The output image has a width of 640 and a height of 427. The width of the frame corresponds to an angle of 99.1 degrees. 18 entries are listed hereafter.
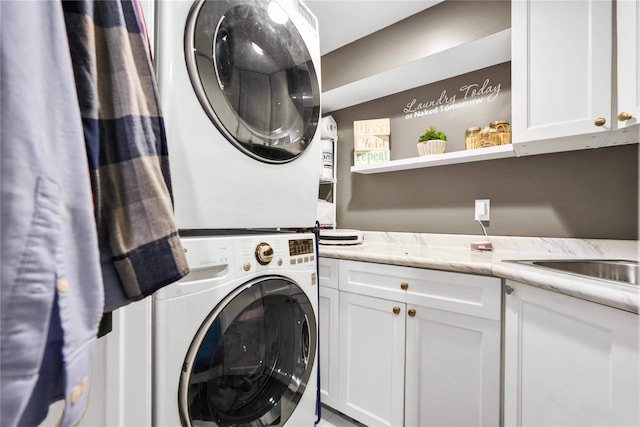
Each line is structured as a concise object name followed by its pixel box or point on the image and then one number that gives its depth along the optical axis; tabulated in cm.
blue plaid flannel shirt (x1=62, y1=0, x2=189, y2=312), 38
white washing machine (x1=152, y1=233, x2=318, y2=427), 69
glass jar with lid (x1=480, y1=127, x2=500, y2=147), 149
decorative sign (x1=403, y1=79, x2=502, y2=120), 165
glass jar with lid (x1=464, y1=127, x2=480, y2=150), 155
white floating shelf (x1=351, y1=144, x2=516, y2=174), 144
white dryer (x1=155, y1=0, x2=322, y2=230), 71
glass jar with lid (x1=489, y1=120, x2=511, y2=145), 149
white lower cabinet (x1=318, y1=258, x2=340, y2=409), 142
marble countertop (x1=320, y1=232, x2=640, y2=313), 69
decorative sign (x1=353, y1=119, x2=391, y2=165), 195
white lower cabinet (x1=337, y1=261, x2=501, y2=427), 103
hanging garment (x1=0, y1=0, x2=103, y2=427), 25
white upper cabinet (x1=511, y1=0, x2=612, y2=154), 106
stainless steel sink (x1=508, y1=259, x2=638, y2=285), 108
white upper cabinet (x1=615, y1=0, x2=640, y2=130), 96
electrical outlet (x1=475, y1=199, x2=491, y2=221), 163
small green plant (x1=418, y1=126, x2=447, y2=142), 169
